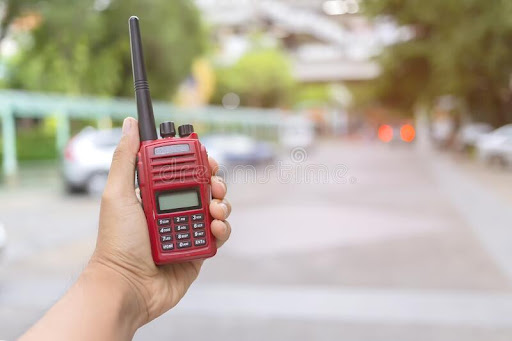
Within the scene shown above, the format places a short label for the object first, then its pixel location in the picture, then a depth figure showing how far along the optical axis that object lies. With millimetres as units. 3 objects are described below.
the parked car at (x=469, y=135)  31016
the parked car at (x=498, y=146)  23250
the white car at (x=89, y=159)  15125
